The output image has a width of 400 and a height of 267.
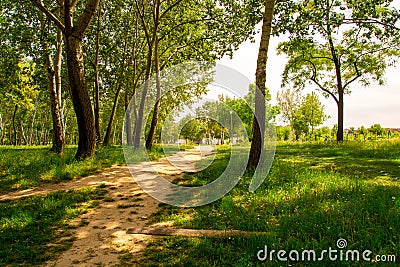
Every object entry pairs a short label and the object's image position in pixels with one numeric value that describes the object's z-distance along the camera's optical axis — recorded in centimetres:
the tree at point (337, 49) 1404
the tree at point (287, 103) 6518
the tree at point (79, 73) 1201
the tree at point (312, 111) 5660
